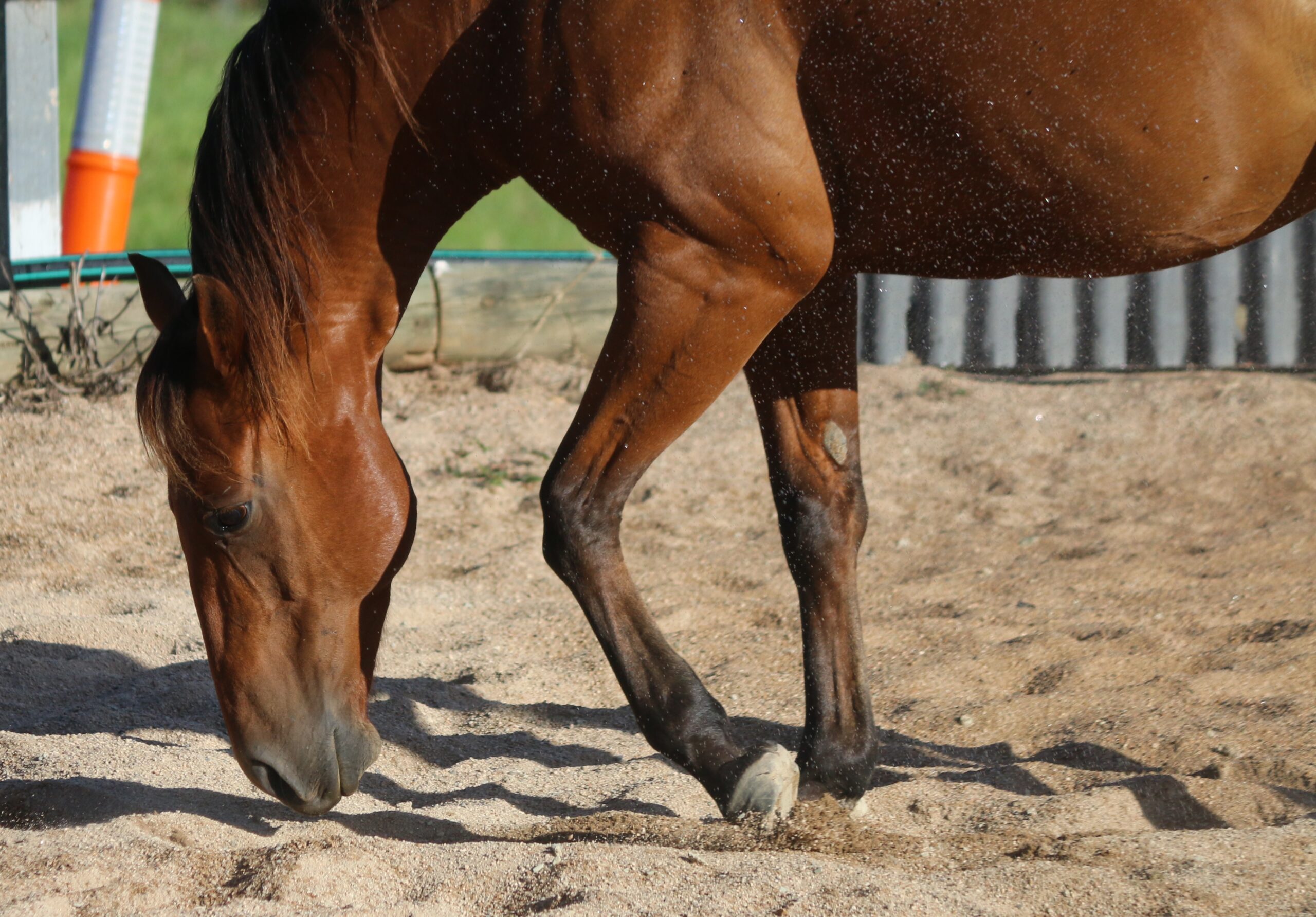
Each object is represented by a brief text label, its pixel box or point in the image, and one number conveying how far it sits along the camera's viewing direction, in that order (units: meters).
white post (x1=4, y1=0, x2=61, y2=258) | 10.27
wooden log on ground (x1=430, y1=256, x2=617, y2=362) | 11.70
